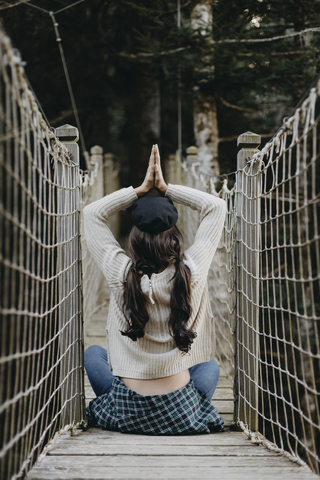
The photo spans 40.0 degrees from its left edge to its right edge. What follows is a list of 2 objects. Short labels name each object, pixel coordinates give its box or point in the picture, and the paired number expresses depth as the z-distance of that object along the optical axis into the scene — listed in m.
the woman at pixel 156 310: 1.49
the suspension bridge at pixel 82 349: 1.12
